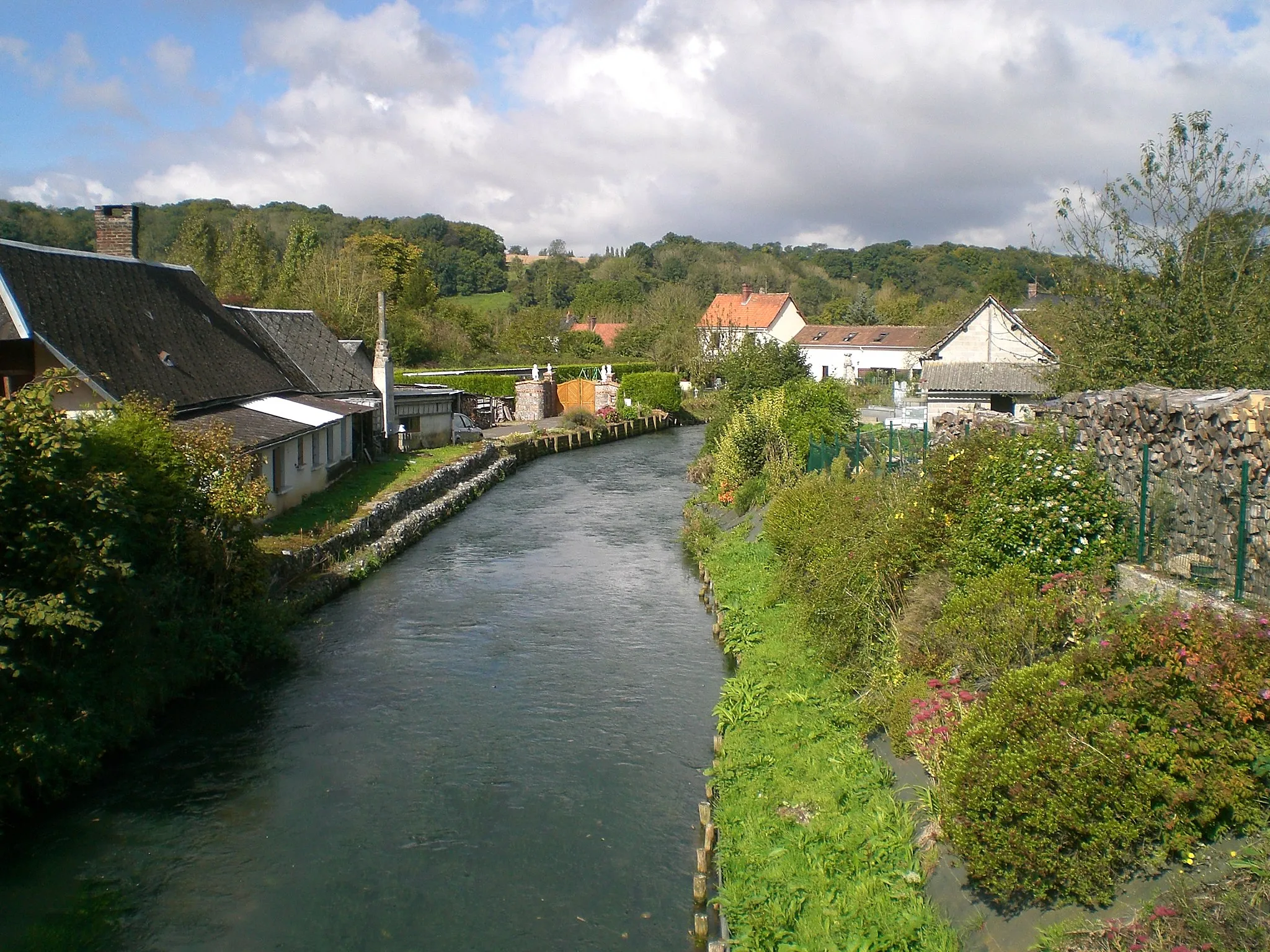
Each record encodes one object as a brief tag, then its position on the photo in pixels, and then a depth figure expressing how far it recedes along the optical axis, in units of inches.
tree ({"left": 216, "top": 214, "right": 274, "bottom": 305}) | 1847.9
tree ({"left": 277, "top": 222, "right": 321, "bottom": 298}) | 2007.9
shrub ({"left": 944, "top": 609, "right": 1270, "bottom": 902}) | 247.8
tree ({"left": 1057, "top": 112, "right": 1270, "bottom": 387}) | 599.2
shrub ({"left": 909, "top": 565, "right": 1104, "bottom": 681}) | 350.9
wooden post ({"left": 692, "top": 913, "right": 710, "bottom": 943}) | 323.0
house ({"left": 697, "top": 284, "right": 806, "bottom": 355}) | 2972.4
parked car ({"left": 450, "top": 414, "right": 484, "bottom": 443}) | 1548.6
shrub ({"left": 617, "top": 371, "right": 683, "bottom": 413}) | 2176.4
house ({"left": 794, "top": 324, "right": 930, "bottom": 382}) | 2618.1
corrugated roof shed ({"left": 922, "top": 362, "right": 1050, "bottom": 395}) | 1192.8
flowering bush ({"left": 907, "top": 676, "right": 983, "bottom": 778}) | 338.3
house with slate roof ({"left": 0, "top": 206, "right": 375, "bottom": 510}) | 738.2
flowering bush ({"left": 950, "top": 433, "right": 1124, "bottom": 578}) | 395.5
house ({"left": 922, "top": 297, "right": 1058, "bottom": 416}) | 1071.6
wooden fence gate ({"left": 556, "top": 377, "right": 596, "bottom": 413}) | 2153.1
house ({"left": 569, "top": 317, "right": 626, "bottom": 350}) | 3223.4
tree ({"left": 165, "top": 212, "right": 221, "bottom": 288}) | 1931.6
